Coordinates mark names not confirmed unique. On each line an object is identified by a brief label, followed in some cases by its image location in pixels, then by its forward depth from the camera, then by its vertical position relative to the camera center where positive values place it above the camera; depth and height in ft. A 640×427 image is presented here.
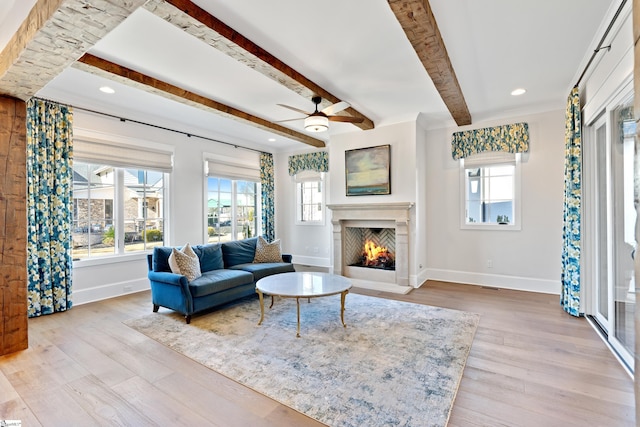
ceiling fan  11.45 +3.86
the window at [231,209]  19.88 +0.42
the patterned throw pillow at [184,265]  12.09 -1.98
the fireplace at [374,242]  16.33 -1.70
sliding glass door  8.22 -0.33
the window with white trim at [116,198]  14.12 +0.89
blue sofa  11.56 -2.62
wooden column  9.07 -0.27
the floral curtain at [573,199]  11.55 +0.51
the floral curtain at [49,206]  12.05 +0.44
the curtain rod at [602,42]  7.70 +5.10
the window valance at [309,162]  21.71 +3.85
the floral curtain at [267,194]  22.89 +1.55
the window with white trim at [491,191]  15.87 +1.20
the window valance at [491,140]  15.24 +3.84
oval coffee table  10.41 -2.65
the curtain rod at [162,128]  13.84 +4.81
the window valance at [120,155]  13.75 +3.02
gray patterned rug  6.63 -4.09
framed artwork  17.04 +2.54
